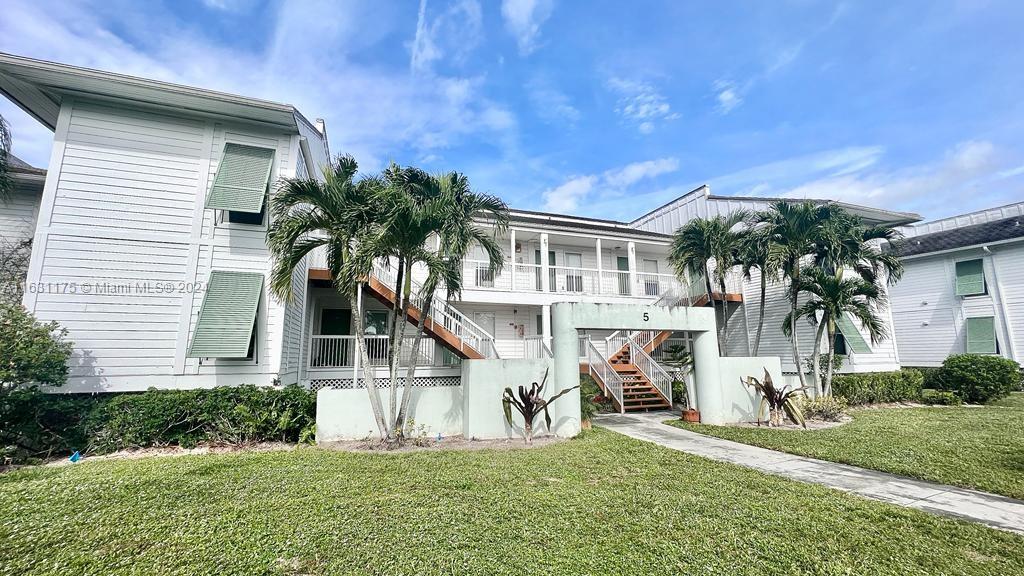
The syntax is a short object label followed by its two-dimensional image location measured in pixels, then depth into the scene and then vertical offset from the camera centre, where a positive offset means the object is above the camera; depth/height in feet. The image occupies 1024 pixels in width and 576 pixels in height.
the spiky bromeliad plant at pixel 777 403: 34.55 -4.36
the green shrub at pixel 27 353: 23.86 +0.10
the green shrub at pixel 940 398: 46.70 -5.41
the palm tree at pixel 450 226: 26.92 +8.45
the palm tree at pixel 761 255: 41.57 +10.22
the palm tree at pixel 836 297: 41.01 +5.42
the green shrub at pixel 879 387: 46.19 -4.05
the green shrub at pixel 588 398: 34.83 -4.04
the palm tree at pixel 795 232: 42.29 +12.33
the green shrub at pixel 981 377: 46.03 -2.90
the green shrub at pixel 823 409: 37.19 -5.16
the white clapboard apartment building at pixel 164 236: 28.73 +8.78
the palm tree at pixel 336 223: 26.17 +8.39
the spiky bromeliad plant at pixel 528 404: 28.84 -3.66
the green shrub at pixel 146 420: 24.71 -4.20
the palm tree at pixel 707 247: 45.93 +11.91
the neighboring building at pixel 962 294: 56.54 +8.44
